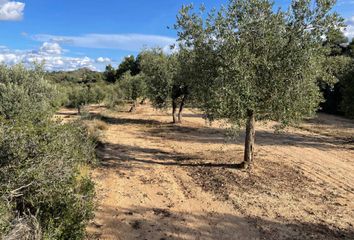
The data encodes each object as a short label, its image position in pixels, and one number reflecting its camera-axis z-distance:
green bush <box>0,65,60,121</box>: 13.88
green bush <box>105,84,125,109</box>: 46.08
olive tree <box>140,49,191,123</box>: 28.58
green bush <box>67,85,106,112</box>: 51.14
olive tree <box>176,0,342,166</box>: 13.05
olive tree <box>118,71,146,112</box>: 42.12
